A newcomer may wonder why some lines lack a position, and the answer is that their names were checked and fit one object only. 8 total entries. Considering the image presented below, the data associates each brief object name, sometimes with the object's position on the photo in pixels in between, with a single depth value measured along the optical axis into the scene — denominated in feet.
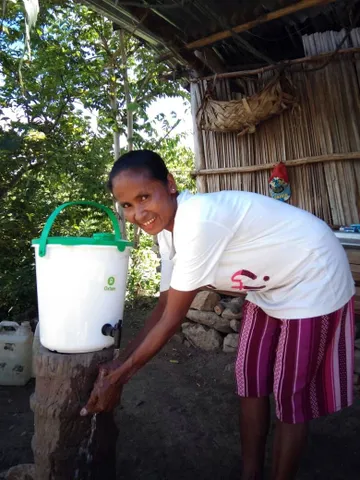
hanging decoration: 11.26
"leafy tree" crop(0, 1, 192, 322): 15.40
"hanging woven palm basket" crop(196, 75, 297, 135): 10.93
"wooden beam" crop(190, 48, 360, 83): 10.27
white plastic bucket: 4.62
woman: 4.27
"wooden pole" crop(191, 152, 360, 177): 10.39
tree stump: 4.98
